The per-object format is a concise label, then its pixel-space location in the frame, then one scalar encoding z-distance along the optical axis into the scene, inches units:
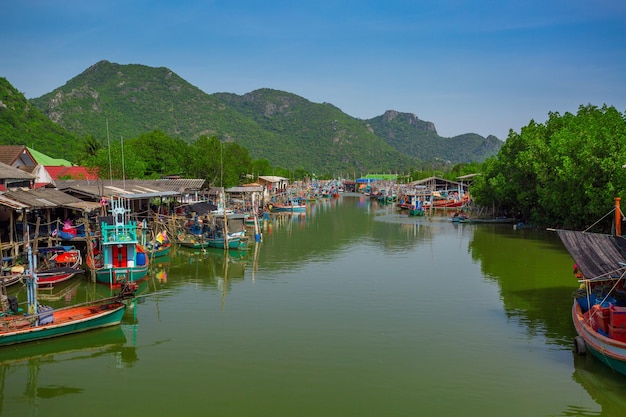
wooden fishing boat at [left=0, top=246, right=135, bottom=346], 568.4
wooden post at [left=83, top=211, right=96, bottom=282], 882.1
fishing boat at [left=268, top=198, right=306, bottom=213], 2672.2
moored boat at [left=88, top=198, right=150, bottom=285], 877.8
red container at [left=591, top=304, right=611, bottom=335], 519.2
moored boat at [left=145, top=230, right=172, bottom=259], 1144.4
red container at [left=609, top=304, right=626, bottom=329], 496.7
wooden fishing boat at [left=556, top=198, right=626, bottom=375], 494.6
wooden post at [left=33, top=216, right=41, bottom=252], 746.2
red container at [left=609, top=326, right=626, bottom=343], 492.7
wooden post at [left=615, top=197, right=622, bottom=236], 641.6
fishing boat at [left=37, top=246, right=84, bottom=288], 855.1
